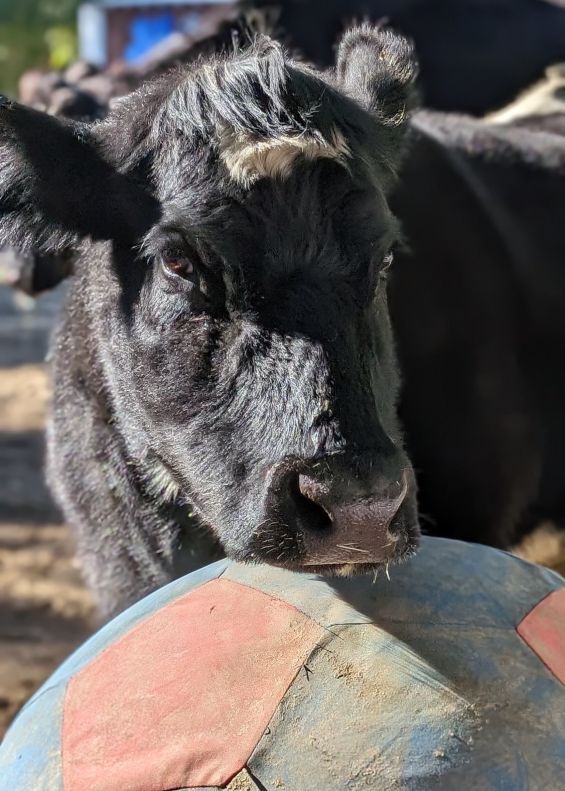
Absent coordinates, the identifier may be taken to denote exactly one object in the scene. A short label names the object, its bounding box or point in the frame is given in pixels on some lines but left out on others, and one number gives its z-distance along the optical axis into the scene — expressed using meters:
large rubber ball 1.77
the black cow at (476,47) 6.23
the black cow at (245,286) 2.19
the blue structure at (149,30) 20.34
